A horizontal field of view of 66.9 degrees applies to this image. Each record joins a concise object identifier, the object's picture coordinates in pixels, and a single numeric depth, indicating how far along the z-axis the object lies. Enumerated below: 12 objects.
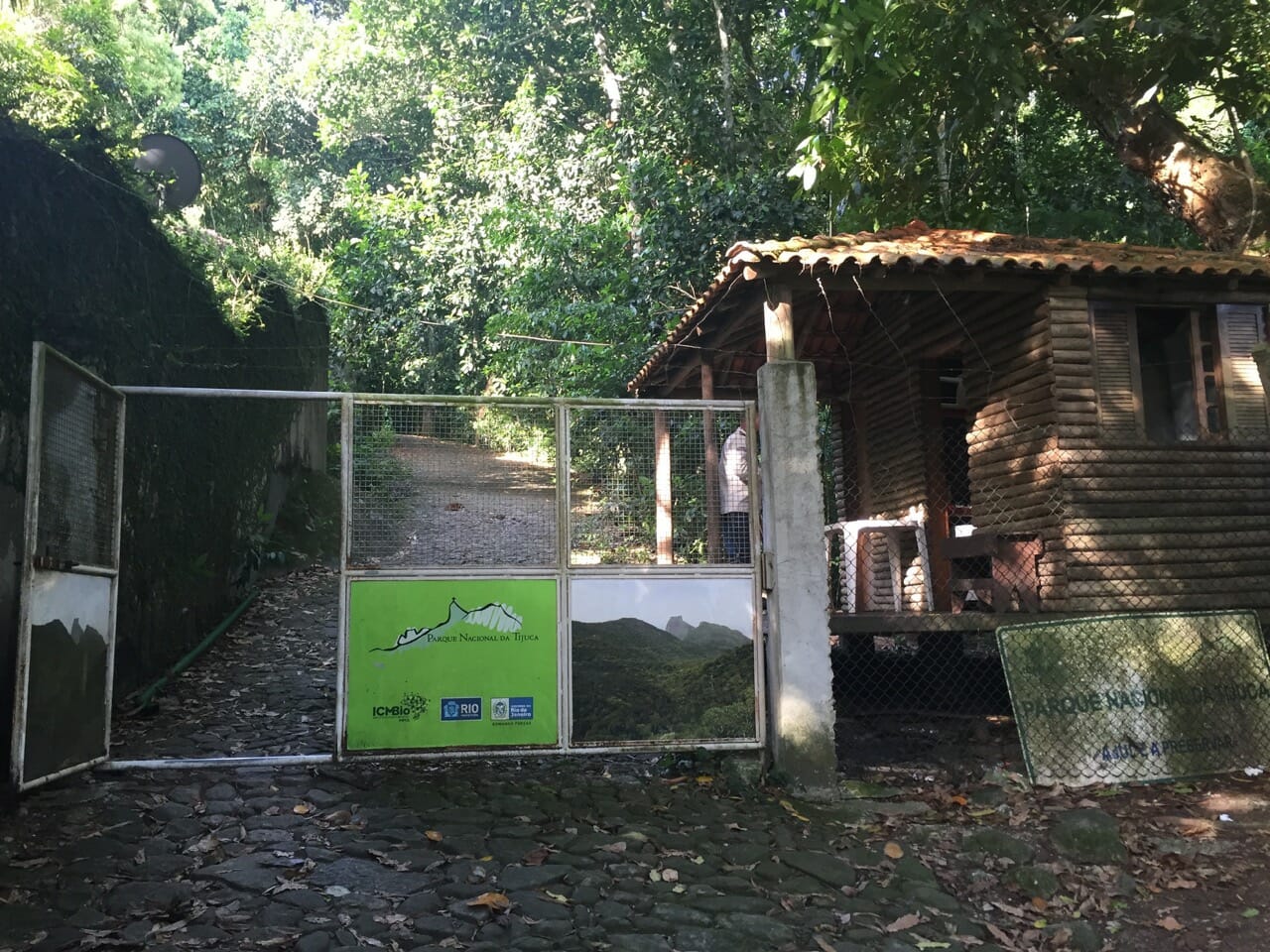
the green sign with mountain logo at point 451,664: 5.75
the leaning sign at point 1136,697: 6.61
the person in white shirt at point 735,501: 6.31
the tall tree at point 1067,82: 8.56
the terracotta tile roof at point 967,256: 6.66
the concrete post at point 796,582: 6.05
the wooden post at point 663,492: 6.24
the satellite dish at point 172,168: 9.17
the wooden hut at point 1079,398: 7.23
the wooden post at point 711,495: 6.29
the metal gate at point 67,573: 5.04
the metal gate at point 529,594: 5.78
